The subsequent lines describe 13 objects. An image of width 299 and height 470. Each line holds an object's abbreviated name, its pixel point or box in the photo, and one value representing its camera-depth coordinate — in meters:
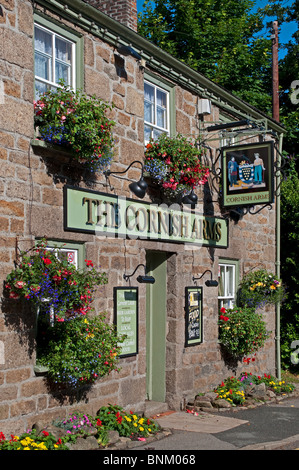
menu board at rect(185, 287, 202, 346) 11.52
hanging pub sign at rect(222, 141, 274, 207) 11.68
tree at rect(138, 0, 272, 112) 21.61
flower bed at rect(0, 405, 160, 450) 7.45
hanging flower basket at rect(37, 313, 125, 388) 8.13
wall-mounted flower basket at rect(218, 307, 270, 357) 12.54
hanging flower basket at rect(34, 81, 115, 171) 8.25
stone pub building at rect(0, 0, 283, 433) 7.94
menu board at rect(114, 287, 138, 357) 9.70
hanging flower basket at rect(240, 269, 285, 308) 13.49
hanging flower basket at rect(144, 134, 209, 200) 10.43
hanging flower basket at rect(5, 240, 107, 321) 7.59
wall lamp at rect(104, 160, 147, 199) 9.88
